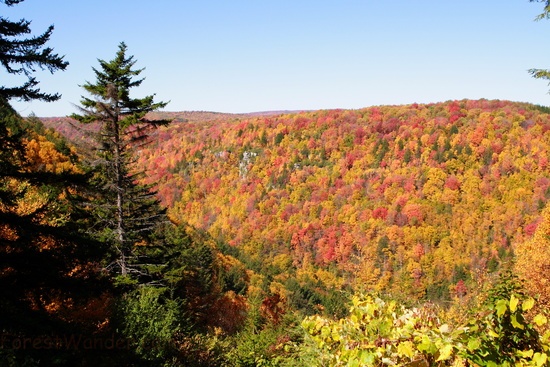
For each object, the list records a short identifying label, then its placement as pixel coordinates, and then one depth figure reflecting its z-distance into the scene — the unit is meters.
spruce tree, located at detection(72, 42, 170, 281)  14.88
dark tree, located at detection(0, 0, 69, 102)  7.38
